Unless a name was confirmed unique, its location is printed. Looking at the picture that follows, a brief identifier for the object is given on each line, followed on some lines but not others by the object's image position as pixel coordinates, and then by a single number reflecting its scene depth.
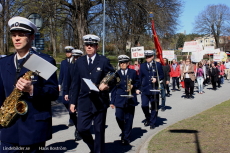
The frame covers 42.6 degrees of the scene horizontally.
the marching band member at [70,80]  6.69
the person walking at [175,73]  18.09
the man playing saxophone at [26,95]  3.04
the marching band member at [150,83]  7.96
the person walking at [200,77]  16.86
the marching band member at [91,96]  4.69
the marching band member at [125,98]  6.46
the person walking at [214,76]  18.91
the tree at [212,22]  70.94
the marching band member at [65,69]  7.30
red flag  10.02
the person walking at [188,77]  14.25
